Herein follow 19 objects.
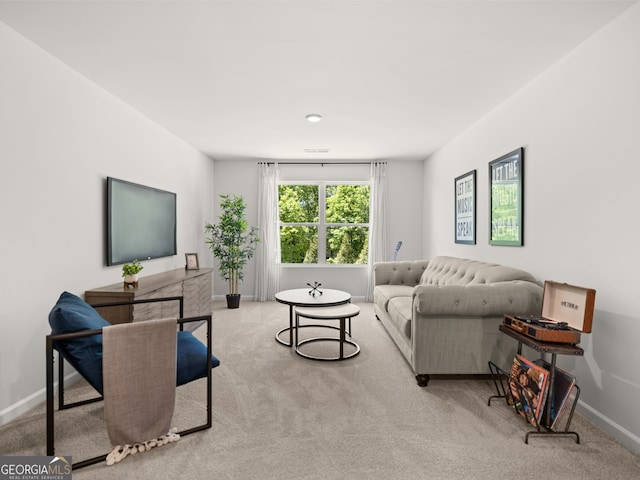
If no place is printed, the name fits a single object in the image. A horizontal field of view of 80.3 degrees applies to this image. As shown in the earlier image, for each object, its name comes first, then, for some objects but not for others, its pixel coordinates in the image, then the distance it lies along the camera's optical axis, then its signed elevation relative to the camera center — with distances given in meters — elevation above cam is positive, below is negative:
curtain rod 6.50 +1.27
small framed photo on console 5.02 -0.33
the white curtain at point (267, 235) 6.42 +0.04
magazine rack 2.09 -0.88
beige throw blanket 1.93 -0.77
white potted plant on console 3.29 -0.33
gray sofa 2.78 -0.64
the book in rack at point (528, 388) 2.19 -0.92
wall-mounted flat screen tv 3.45 +0.16
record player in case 2.15 -0.49
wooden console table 3.04 -0.54
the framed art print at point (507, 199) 3.30 +0.36
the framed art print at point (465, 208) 4.30 +0.35
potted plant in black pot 5.77 -0.11
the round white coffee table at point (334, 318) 3.45 -0.82
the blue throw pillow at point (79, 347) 1.96 -0.57
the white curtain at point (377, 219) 6.44 +0.31
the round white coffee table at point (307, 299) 3.60 -0.62
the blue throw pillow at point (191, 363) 2.18 -0.74
